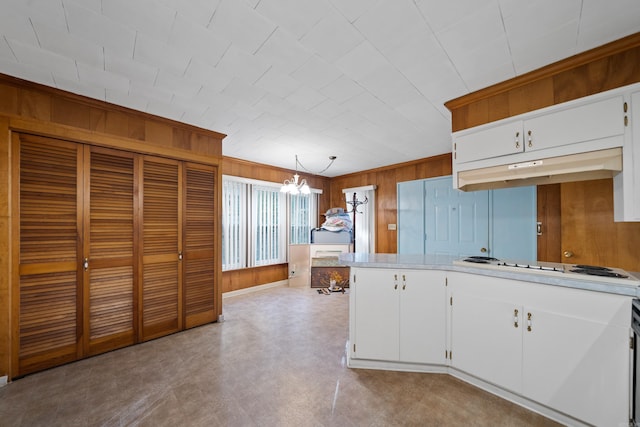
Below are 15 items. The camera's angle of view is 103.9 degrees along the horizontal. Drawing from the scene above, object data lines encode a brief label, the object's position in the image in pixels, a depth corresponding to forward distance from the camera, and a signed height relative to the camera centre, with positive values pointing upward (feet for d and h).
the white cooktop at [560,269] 4.93 -1.25
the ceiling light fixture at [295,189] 13.15 +1.45
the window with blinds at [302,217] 18.72 -0.10
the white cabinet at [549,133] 5.56 +2.12
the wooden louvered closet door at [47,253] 7.13 -1.12
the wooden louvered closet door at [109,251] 8.15 -1.20
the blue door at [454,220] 12.92 -0.22
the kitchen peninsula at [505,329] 4.94 -2.80
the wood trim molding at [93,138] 7.17 +2.53
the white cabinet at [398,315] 7.26 -2.96
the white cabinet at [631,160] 5.26 +1.20
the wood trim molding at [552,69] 5.42 +3.68
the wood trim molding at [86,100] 6.99 +3.69
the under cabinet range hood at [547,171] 5.65 +1.16
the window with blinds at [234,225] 15.11 -0.57
